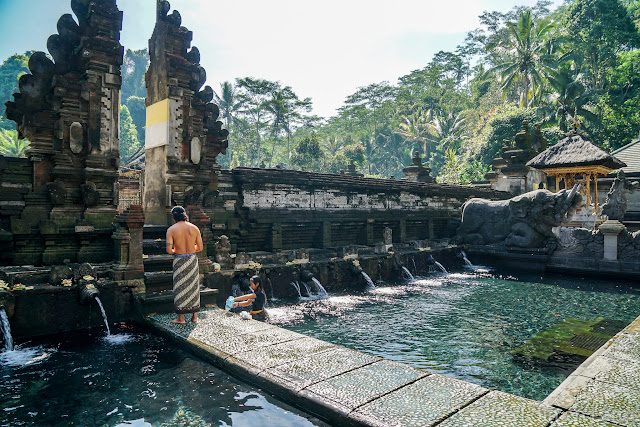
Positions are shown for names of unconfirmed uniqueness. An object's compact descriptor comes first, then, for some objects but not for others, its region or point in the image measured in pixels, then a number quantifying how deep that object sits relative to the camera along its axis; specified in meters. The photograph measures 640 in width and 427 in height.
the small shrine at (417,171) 22.22
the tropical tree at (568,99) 27.20
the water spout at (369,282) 11.34
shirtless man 5.68
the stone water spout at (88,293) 5.82
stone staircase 6.24
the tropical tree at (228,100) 50.47
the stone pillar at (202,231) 7.57
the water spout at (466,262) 15.13
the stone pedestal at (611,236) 12.20
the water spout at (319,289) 10.12
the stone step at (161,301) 6.14
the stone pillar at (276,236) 10.98
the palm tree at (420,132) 46.97
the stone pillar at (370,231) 13.83
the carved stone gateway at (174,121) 8.64
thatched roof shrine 16.90
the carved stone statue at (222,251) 8.62
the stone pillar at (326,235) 12.32
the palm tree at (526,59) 33.28
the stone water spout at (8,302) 5.34
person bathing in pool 7.04
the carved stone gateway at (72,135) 7.04
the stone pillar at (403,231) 15.34
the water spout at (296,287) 9.86
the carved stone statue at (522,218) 13.84
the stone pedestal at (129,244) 6.48
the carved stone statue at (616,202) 14.95
